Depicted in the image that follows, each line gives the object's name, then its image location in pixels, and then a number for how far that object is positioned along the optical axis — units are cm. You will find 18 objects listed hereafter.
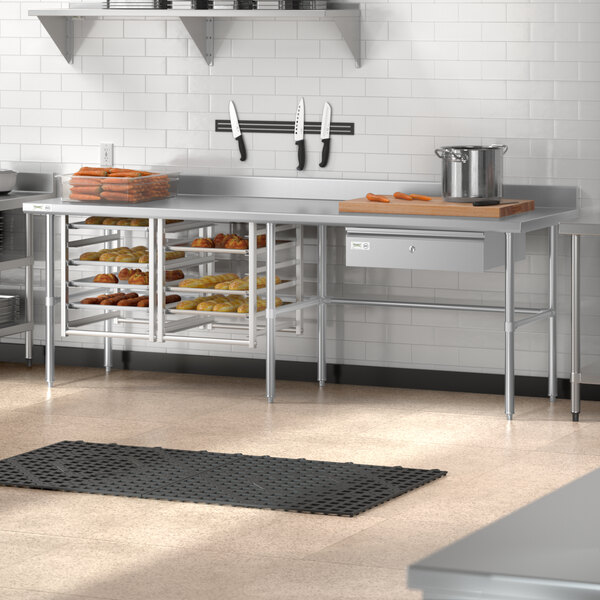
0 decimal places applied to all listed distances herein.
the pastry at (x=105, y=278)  935
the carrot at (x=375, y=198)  865
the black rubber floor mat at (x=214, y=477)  658
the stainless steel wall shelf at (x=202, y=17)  914
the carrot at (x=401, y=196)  867
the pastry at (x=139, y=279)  915
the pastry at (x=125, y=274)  929
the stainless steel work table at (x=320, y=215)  826
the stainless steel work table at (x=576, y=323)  829
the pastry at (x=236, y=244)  890
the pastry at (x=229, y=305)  897
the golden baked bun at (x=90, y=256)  936
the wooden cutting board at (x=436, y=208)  820
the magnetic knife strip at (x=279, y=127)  952
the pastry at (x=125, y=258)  914
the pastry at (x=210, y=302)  906
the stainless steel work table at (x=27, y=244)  994
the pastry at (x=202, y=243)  901
